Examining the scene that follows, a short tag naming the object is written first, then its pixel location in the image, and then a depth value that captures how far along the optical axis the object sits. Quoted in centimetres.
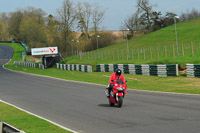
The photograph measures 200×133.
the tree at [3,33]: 16604
